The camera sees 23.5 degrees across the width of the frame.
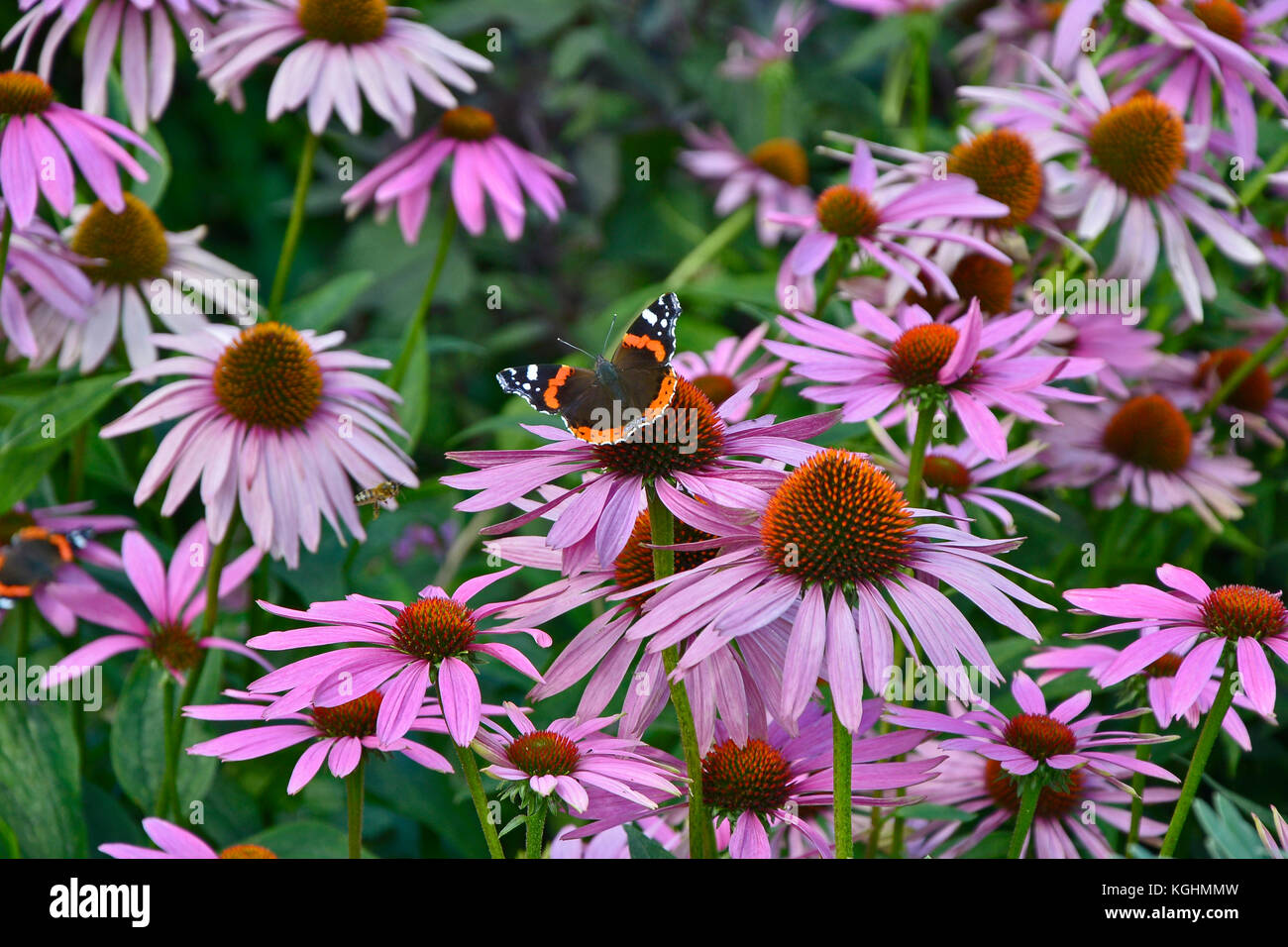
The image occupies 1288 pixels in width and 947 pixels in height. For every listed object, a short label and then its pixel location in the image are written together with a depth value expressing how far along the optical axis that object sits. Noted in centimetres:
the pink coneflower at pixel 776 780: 84
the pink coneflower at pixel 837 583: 81
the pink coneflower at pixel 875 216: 98
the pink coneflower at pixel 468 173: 106
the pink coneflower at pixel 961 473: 94
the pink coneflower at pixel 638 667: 83
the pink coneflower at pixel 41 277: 99
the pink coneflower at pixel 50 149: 97
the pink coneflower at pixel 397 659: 82
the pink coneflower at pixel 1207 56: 105
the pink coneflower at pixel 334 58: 101
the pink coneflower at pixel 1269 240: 106
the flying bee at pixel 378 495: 96
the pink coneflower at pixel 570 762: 82
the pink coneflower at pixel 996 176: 102
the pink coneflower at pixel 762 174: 136
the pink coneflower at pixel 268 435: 95
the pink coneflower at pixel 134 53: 103
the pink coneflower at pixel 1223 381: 109
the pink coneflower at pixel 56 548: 99
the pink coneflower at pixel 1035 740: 84
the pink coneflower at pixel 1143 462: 103
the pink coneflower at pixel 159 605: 96
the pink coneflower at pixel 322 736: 84
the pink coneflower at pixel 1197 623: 83
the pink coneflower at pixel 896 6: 131
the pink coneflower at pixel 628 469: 83
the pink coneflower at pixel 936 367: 90
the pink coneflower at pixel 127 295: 102
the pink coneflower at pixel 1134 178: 103
